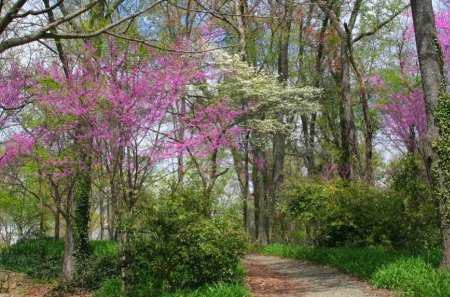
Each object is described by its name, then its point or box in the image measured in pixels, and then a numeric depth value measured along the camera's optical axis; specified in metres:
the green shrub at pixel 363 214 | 8.83
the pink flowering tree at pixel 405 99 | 16.98
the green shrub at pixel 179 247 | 6.64
